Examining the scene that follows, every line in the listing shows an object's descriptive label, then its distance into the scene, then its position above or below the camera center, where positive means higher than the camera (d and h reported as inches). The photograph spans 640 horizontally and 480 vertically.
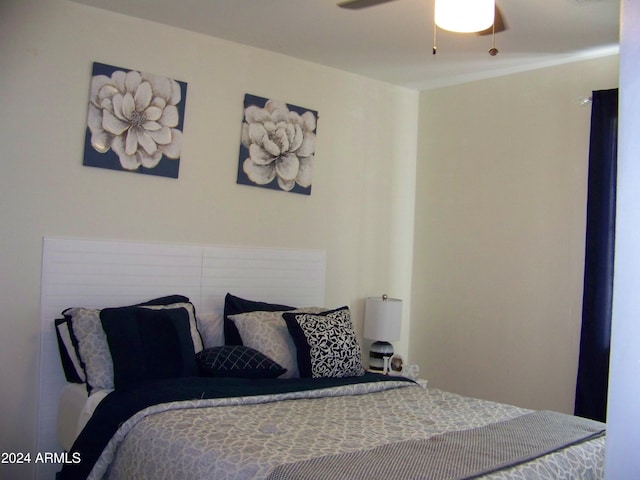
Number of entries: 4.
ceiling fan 98.7 +43.5
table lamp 168.6 -20.2
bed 82.4 -26.3
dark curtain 140.7 +0.9
